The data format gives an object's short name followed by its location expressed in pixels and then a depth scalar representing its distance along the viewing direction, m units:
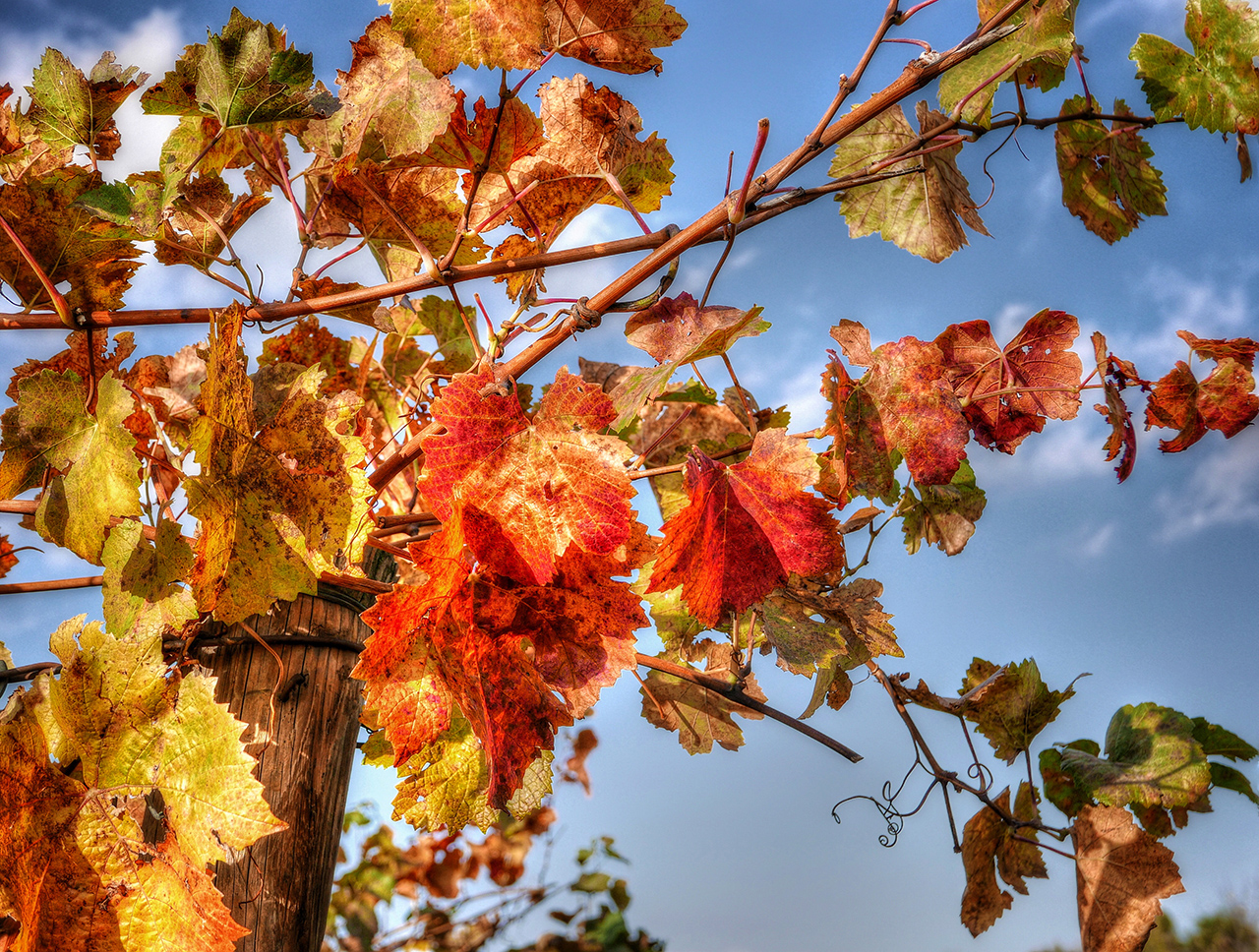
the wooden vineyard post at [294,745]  0.75
